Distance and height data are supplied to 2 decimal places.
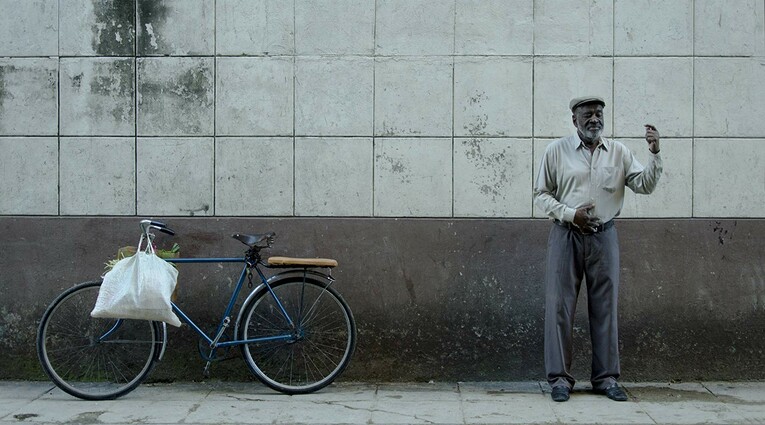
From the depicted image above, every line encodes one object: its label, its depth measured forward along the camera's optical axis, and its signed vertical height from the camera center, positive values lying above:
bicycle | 6.52 -0.94
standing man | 6.39 -0.23
